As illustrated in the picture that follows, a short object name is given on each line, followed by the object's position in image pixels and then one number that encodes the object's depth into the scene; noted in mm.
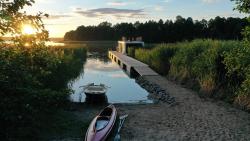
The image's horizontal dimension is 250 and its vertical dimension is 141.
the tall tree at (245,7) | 6563
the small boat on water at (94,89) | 10149
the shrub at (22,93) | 5279
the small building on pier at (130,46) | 30585
